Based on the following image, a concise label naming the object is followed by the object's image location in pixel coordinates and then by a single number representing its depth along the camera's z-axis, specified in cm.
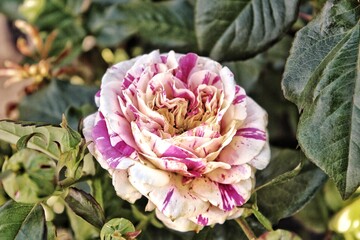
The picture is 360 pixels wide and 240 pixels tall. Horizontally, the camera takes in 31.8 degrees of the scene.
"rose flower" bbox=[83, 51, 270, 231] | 41
